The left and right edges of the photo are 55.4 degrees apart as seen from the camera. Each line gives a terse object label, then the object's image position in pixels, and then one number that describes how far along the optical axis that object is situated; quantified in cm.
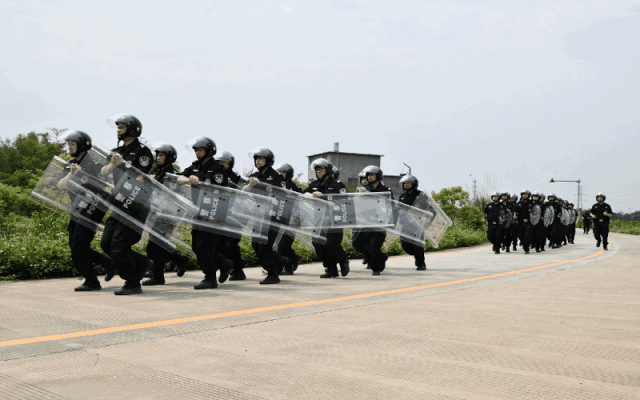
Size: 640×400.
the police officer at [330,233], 1080
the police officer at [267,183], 940
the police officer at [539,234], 2100
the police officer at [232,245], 953
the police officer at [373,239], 1151
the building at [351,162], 4822
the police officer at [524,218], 2039
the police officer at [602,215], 2145
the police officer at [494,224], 2000
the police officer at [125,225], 768
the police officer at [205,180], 860
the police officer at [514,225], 2111
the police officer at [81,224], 795
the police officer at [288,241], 1060
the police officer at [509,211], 2068
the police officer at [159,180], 920
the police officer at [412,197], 1262
